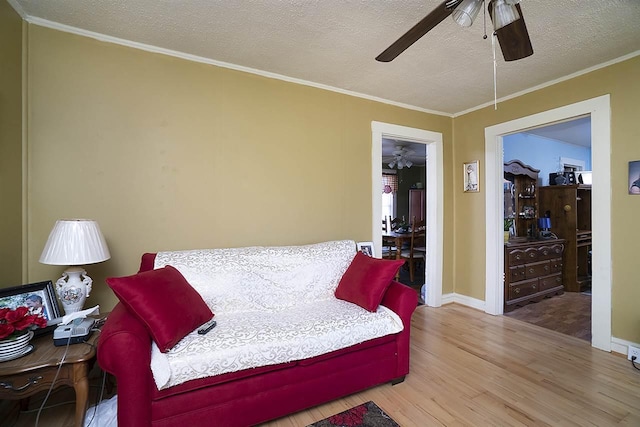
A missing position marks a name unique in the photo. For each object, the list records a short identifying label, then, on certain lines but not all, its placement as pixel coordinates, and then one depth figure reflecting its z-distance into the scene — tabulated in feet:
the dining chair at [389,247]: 16.93
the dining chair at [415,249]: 15.81
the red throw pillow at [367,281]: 7.00
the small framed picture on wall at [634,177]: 7.84
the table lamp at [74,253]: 5.63
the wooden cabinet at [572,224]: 14.10
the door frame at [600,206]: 8.37
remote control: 5.57
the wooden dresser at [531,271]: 11.80
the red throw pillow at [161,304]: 5.02
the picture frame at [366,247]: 10.09
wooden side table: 4.39
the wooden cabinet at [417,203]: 24.80
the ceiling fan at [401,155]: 18.73
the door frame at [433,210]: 12.20
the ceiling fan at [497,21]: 4.28
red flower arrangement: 4.49
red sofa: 4.45
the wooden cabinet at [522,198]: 14.08
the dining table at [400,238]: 16.22
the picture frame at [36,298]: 5.32
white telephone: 5.04
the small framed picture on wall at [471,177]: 11.84
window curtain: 24.69
